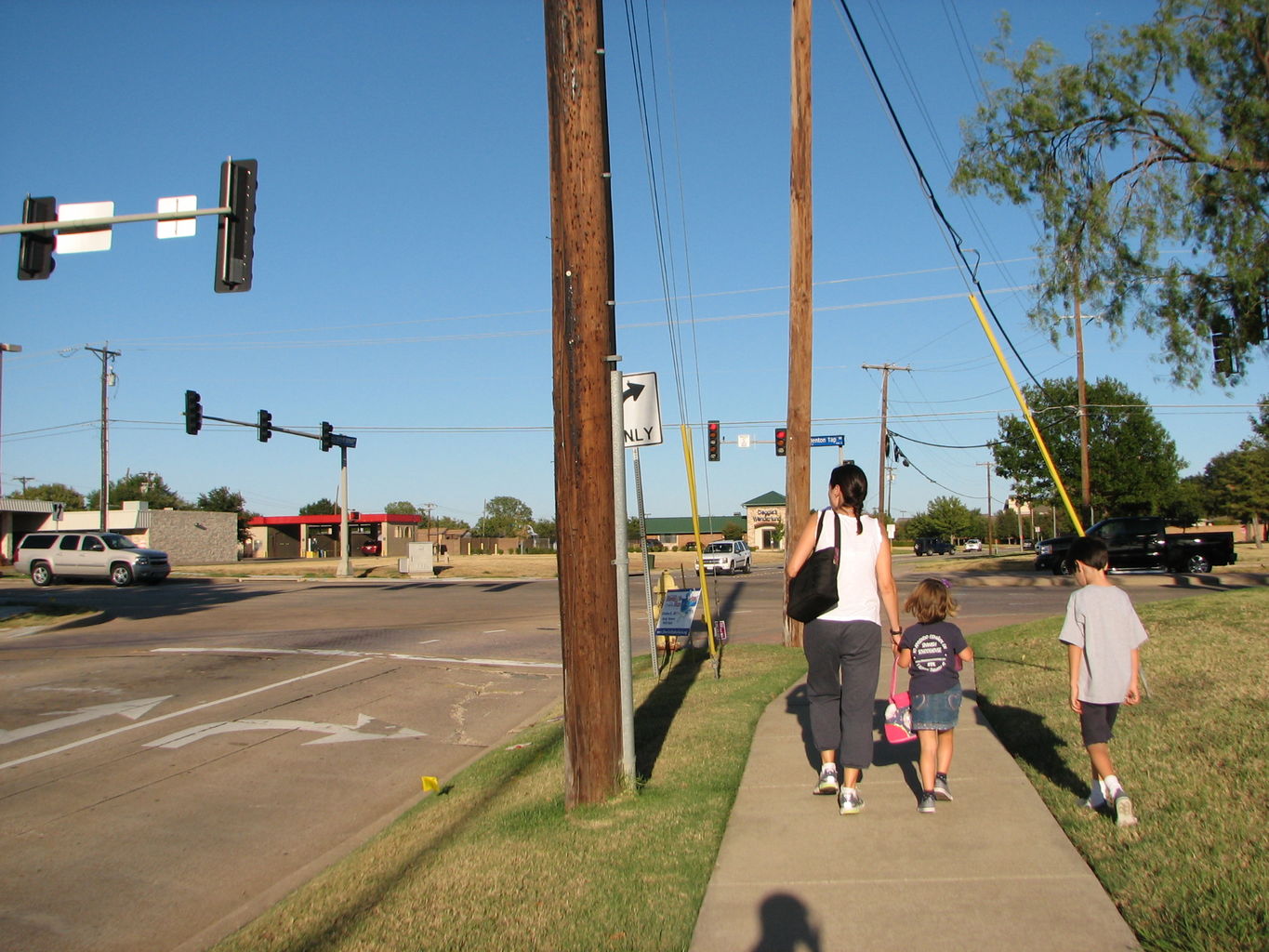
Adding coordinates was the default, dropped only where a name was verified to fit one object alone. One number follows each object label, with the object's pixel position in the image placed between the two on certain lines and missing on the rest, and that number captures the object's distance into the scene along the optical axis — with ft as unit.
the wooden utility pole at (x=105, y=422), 160.45
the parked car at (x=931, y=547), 266.57
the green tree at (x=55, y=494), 357.20
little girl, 17.65
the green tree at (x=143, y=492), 331.98
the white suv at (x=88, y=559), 109.29
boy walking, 16.44
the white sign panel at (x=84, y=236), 43.09
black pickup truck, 99.09
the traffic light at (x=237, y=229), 42.63
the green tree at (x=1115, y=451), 187.42
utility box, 132.98
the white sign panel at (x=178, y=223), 42.16
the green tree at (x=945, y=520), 359.05
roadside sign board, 39.34
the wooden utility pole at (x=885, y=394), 171.63
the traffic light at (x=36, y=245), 43.34
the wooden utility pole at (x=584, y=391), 18.93
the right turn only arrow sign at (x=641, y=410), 25.04
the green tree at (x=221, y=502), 343.46
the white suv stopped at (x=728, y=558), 134.31
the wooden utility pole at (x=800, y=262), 40.91
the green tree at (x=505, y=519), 479.82
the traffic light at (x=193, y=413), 99.14
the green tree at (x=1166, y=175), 58.80
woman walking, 17.70
